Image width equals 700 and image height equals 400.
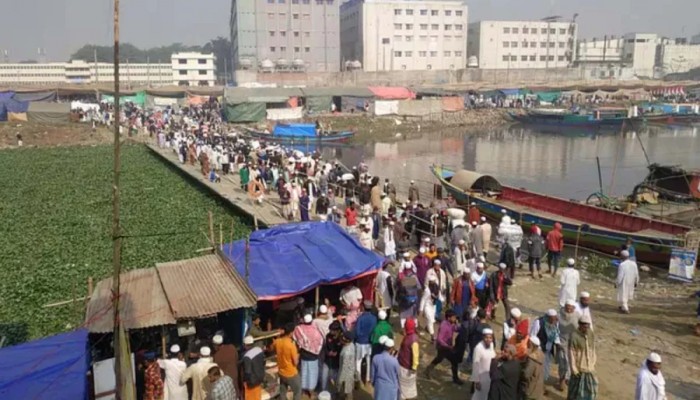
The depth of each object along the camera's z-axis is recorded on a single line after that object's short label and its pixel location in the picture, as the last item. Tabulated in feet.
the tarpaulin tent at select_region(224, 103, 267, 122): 168.76
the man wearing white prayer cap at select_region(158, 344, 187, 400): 23.40
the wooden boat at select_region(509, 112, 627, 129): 193.62
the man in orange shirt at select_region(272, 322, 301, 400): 24.12
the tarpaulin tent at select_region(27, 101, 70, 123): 145.28
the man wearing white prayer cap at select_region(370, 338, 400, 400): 22.27
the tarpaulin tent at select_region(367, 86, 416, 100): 190.17
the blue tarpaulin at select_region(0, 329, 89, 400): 20.51
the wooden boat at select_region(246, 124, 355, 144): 145.07
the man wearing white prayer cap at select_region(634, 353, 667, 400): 21.24
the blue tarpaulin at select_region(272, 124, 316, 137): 145.38
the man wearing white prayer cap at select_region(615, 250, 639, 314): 35.81
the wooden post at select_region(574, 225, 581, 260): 52.01
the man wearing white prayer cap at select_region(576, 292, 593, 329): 26.58
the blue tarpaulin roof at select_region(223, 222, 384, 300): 29.40
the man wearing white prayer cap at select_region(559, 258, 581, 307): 33.63
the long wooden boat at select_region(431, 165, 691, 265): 48.70
